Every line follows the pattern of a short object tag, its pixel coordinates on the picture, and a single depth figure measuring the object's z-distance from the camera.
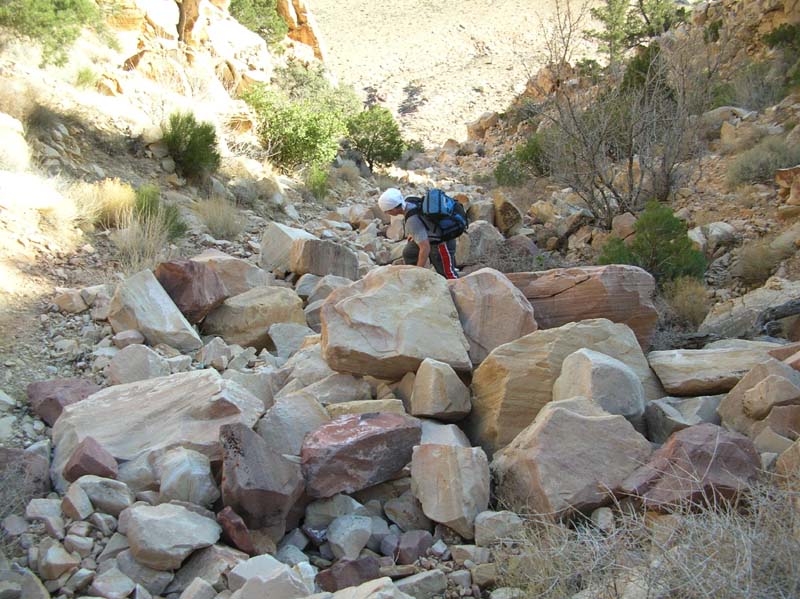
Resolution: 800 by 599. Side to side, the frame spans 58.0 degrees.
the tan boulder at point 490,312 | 4.93
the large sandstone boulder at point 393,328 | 4.55
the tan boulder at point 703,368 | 4.32
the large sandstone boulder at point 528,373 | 4.17
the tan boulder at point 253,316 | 6.37
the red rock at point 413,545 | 3.30
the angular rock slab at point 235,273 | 7.11
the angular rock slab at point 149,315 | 5.82
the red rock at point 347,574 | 3.05
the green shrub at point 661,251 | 7.61
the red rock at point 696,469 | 3.01
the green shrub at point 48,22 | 11.66
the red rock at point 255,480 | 3.32
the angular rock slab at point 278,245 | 7.96
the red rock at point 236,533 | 3.22
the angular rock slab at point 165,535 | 3.04
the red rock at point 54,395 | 4.63
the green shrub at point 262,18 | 21.03
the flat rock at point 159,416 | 3.92
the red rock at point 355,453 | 3.61
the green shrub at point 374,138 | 18.11
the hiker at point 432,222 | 6.56
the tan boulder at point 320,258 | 7.65
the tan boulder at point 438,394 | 4.20
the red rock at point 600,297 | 5.20
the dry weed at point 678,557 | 2.11
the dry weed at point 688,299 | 6.86
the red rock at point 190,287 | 6.24
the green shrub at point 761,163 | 10.59
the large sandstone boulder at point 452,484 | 3.41
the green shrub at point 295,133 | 13.70
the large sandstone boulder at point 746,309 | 6.10
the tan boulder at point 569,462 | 3.31
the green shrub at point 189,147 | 10.93
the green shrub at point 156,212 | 8.22
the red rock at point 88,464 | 3.63
